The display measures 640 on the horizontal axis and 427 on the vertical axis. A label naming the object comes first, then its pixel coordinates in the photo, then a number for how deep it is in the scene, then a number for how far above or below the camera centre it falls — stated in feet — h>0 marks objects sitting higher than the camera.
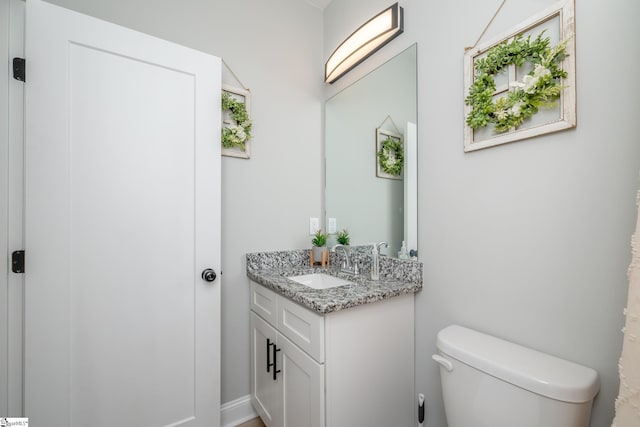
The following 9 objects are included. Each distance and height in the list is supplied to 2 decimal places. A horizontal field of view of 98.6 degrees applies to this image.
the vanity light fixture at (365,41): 4.49 +3.10
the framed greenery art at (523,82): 2.85 +1.52
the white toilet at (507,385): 2.44 -1.66
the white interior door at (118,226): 3.48 -0.18
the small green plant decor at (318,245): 5.84 -0.67
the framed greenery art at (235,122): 5.10 +1.73
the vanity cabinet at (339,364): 3.45 -2.11
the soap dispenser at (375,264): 4.70 -0.86
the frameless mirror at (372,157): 4.55 +1.15
